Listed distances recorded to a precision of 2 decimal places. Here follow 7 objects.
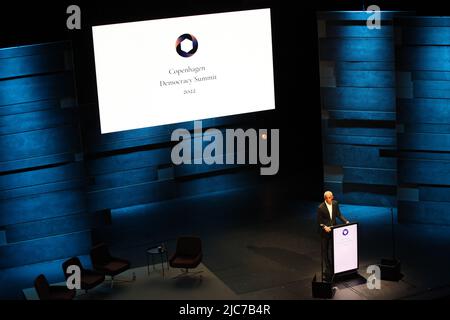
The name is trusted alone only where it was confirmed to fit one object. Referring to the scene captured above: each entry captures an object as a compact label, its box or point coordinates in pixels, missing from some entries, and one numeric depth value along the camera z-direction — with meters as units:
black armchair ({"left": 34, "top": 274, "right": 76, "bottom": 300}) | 10.08
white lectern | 10.54
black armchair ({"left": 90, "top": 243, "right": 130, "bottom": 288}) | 11.07
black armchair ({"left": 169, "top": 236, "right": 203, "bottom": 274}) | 11.16
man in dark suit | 10.73
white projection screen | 12.59
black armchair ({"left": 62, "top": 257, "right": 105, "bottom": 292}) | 10.74
